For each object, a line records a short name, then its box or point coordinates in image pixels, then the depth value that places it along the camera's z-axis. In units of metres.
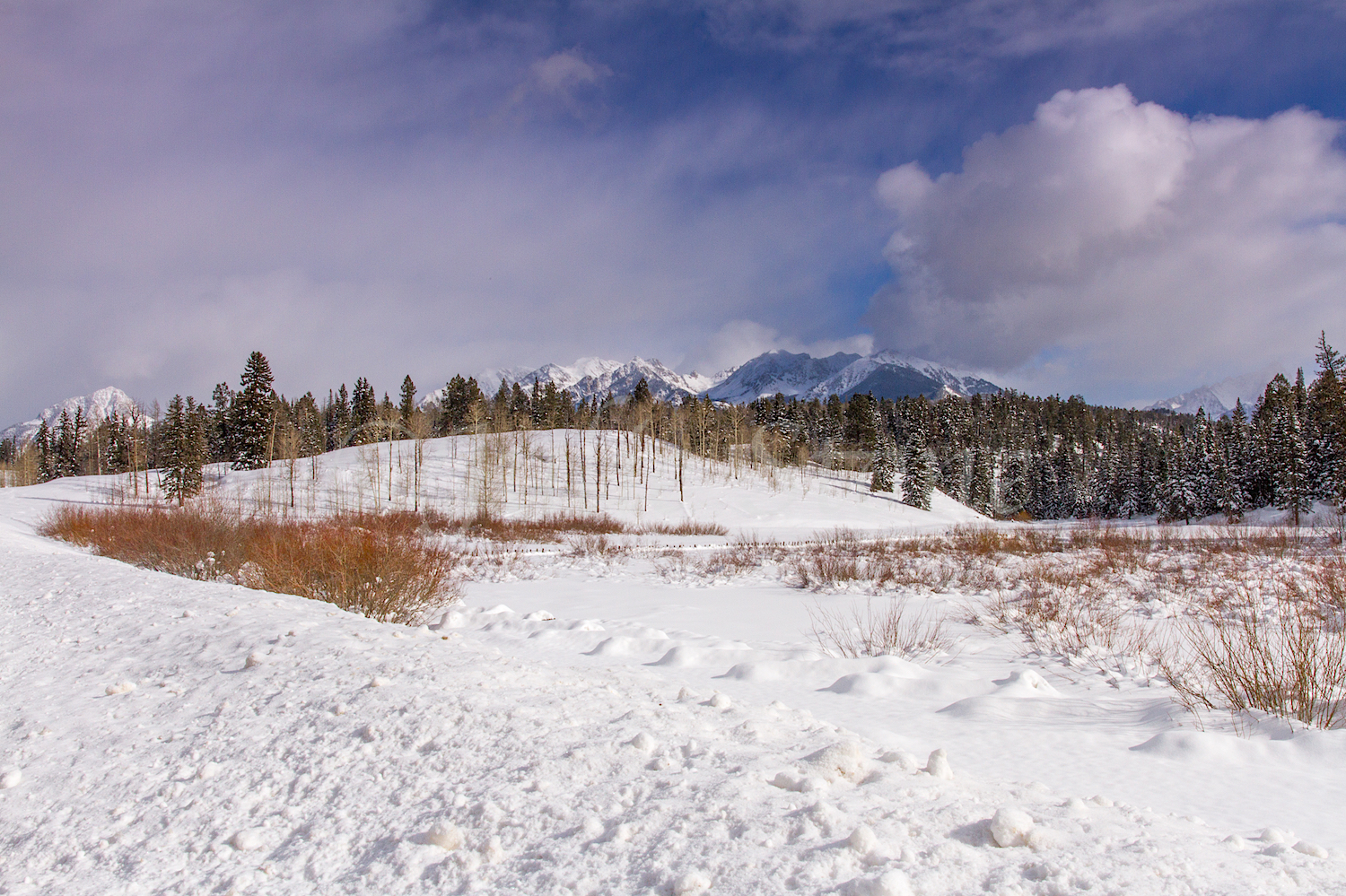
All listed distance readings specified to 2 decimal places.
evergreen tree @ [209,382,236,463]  75.15
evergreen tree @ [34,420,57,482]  84.88
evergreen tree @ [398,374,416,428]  82.78
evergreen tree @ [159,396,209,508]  47.25
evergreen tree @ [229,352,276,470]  55.97
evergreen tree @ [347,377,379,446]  79.13
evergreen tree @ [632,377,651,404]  79.02
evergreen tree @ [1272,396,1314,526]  51.47
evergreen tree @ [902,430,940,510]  60.28
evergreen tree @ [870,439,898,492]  66.12
